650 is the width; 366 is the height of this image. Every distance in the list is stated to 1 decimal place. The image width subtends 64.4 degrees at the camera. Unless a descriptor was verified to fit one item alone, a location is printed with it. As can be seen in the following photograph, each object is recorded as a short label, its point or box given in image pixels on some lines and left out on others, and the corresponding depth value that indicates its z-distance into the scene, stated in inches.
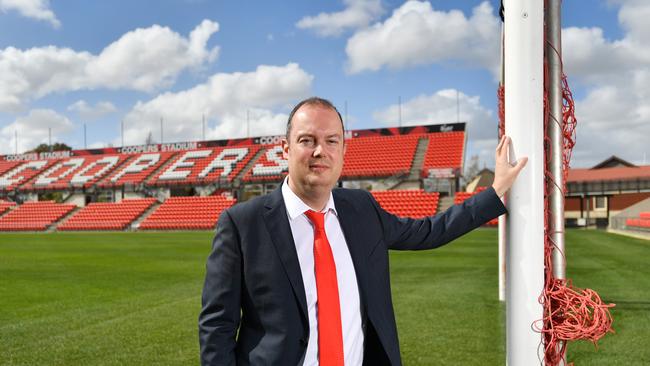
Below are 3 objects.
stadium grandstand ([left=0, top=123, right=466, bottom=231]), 1224.8
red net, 75.4
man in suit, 68.0
